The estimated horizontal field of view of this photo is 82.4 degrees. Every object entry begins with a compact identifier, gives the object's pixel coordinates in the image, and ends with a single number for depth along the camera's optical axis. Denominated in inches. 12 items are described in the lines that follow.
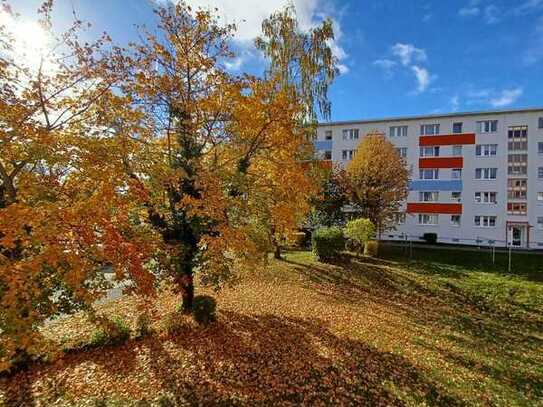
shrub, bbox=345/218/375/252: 807.1
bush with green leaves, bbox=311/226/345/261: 789.9
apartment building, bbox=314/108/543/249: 1269.7
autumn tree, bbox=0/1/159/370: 190.4
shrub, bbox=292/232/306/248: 1005.8
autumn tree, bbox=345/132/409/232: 905.5
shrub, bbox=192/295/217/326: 403.5
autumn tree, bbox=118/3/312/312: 315.9
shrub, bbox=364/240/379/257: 892.0
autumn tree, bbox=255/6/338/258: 609.9
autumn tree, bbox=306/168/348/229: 978.1
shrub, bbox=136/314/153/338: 380.8
